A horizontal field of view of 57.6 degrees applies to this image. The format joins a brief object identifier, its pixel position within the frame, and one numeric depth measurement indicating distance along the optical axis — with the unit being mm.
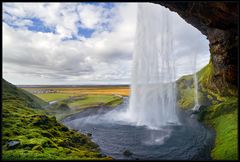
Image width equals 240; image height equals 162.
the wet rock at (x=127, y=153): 31478
